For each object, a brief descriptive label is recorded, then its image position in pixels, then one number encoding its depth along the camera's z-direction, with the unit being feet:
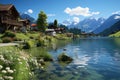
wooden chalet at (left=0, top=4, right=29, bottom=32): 103.37
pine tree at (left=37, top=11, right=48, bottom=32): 164.49
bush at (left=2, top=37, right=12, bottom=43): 75.08
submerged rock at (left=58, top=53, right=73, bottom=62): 47.99
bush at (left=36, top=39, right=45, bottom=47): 85.42
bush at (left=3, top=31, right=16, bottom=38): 85.69
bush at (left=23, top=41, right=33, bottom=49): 69.91
